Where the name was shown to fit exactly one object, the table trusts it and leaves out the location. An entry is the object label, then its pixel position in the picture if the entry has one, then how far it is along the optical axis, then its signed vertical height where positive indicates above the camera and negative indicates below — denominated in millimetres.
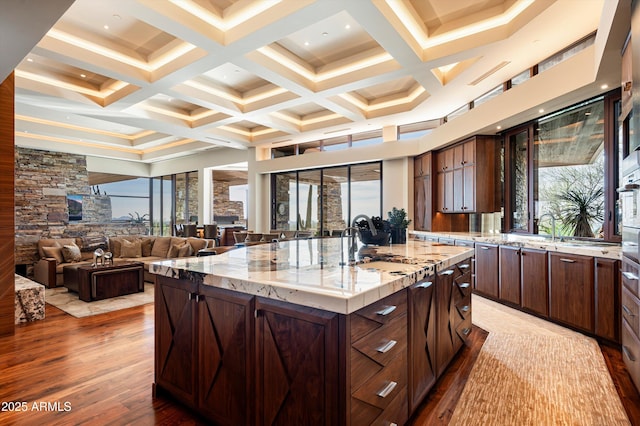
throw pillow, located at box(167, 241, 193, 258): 6234 -758
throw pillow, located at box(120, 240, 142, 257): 6930 -807
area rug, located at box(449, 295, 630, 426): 1934 -1255
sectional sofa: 5848 -809
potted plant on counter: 3370 -183
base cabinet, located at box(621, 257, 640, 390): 1993 -710
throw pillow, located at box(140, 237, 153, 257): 7289 -775
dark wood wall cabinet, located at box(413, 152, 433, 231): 6488 +454
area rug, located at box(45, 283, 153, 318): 4352 -1359
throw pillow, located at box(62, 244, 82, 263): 6332 -832
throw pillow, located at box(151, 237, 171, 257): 7090 -777
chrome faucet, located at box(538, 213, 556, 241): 4045 -183
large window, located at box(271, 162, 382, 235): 8023 +447
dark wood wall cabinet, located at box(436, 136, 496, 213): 5160 +644
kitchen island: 1335 -635
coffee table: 4855 -1089
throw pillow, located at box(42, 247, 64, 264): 6140 -789
